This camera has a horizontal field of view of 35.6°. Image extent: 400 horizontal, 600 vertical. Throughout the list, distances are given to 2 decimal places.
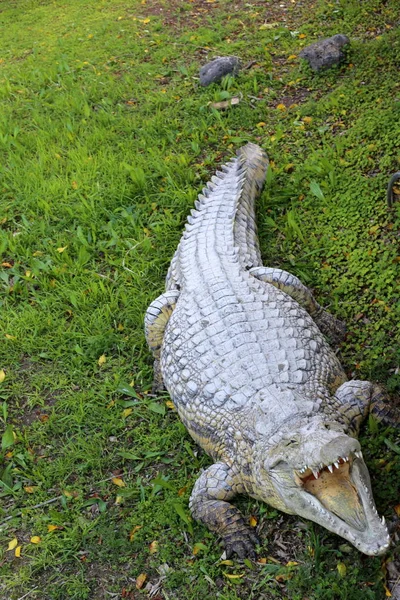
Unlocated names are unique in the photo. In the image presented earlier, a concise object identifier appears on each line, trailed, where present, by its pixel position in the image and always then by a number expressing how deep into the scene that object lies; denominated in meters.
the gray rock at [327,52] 6.37
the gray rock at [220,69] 6.82
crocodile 2.69
